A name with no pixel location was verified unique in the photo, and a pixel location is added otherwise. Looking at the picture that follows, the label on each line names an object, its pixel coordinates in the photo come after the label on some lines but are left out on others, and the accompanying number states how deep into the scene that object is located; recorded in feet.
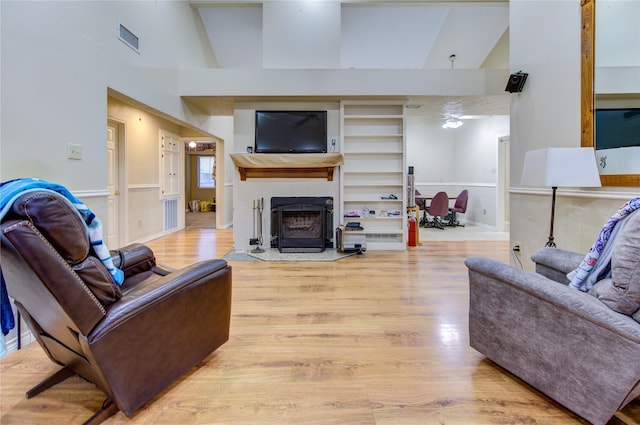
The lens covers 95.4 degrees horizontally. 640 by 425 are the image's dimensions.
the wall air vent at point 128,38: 9.95
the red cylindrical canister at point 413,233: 16.52
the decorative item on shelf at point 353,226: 15.33
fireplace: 14.93
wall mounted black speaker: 9.25
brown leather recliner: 3.28
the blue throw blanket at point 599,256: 4.58
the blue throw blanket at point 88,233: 3.80
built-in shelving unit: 15.66
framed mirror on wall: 6.29
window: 39.99
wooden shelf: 14.30
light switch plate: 7.83
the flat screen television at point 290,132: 14.84
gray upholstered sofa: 3.66
